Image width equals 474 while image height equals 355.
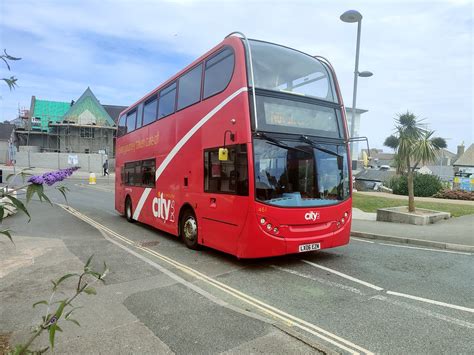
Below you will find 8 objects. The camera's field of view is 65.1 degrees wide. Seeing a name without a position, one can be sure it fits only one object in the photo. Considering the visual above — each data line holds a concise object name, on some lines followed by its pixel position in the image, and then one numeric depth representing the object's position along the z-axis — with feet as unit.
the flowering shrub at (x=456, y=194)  68.30
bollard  116.12
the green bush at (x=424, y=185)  73.87
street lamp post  45.83
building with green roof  179.01
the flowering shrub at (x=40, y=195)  6.79
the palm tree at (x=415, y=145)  46.50
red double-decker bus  21.45
